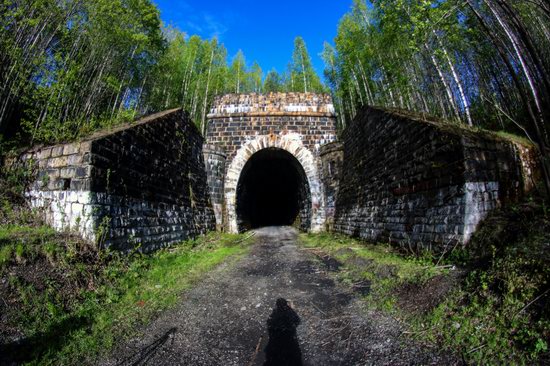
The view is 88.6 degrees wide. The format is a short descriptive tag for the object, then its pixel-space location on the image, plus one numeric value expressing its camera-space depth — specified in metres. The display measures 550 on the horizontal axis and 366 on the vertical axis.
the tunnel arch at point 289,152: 11.75
